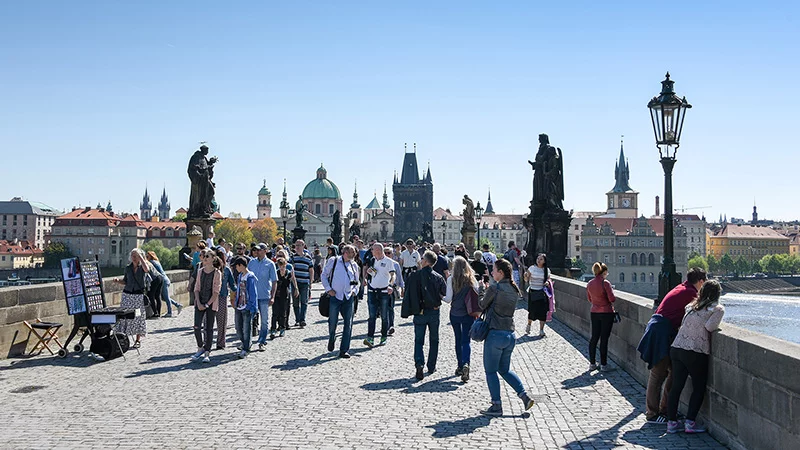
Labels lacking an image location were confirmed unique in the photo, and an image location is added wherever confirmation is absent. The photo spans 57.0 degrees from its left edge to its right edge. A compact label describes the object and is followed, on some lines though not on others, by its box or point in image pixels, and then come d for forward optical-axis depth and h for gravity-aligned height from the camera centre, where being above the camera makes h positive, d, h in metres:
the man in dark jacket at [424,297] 9.95 -0.78
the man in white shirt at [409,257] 18.67 -0.46
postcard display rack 11.50 -0.91
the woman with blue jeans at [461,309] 9.56 -0.92
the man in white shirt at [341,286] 11.56 -0.75
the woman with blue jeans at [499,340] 7.84 -1.07
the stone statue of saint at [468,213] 41.38 +1.50
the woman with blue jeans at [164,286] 15.10 -1.12
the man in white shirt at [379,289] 12.38 -0.87
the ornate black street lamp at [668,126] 9.82 +1.58
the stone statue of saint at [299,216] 38.54 +1.21
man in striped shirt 15.44 -0.83
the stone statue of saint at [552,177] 23.00 +2.01
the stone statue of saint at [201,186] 23.08 +1.62
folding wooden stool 11.34 -1.50
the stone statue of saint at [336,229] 40.09 +0.52
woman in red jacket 10.21 -0.98
